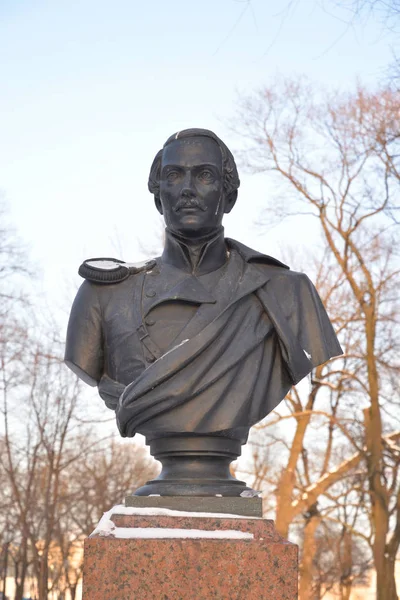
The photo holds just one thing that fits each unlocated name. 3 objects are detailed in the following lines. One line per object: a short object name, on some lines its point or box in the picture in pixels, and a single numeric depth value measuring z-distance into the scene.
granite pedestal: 3.87
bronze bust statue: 4.24
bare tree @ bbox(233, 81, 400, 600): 17.22
